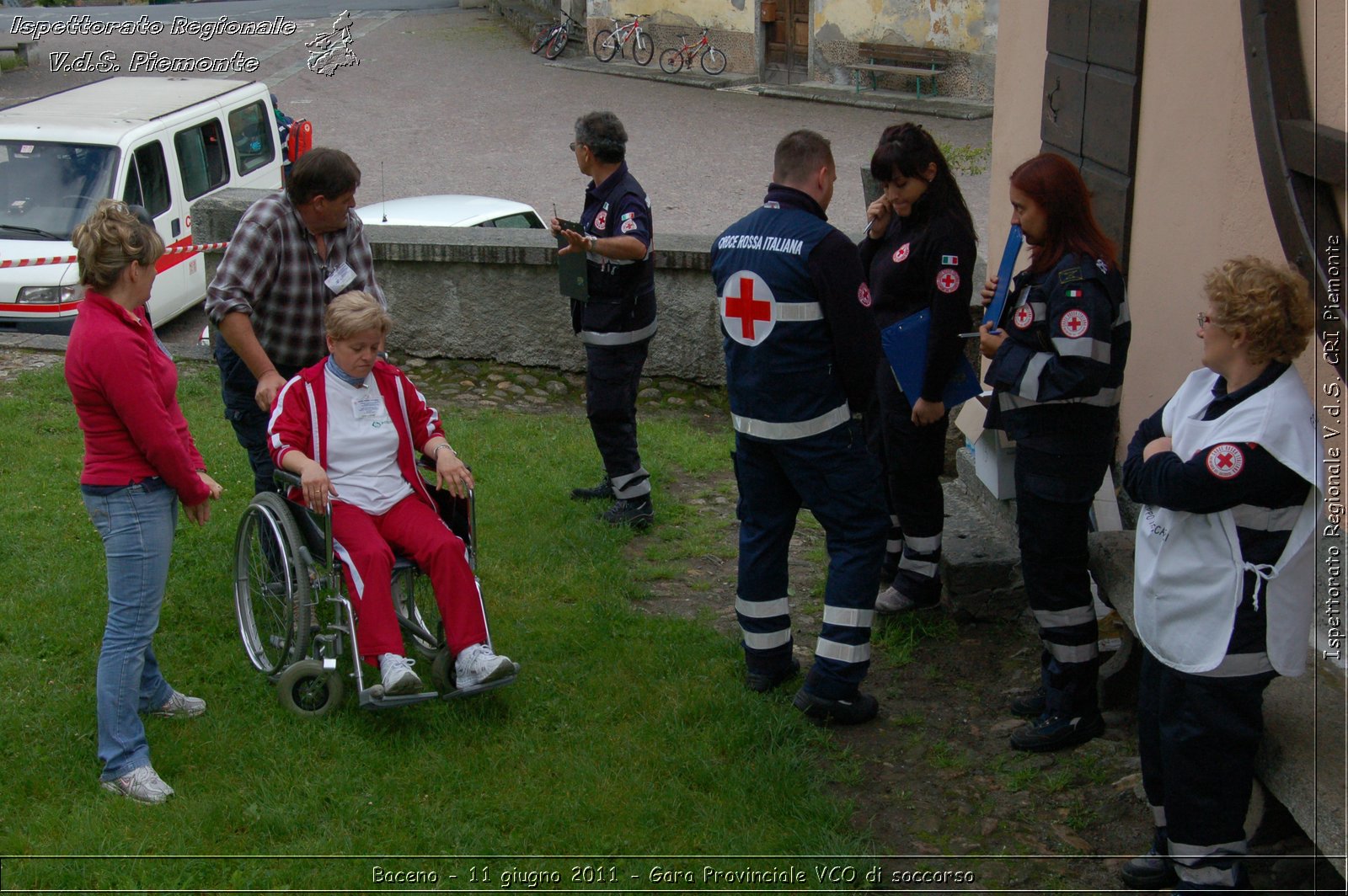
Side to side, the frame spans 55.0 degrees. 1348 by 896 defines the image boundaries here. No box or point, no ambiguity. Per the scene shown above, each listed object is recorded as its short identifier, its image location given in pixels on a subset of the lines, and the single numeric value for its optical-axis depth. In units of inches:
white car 409.4
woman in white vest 121.6
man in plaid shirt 190.7
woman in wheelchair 169.3
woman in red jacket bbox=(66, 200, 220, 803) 151.7
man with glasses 236.1
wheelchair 170.1
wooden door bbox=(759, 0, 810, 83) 956.6
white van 394.9
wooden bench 874.8
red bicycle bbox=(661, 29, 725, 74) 987.3
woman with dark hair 185.8
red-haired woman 155.8
